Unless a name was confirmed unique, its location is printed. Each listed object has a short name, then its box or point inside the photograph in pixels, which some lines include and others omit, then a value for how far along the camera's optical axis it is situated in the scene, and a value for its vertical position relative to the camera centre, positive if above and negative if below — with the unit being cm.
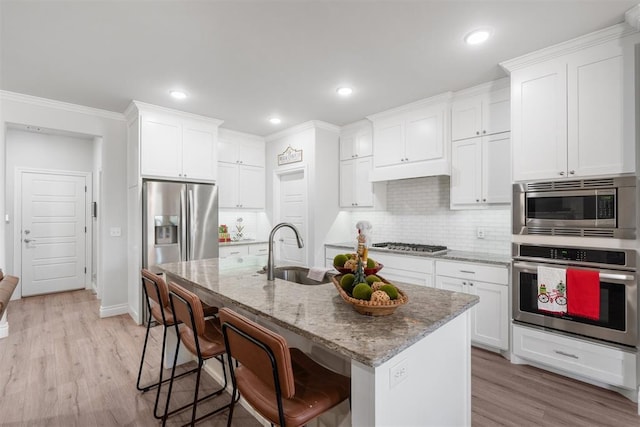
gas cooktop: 356 -40
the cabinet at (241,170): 491 +73
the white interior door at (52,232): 503 -29
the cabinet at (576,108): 226 +85
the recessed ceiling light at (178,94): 339 +135
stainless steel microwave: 224 +6
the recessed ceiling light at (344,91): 331 +136
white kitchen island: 108 -46
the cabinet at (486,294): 284 -75
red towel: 232 -60
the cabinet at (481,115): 310 +105
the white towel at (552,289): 246 -61
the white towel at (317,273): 214 -41
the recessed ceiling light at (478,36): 228 +136
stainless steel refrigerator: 379 -9
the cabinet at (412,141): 353 +91
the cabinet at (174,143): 379 +94
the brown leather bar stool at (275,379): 112 -73
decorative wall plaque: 471 +92
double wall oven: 224 -32
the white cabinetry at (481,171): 310 +46
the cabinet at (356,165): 439 +73
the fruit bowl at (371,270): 161 -29
